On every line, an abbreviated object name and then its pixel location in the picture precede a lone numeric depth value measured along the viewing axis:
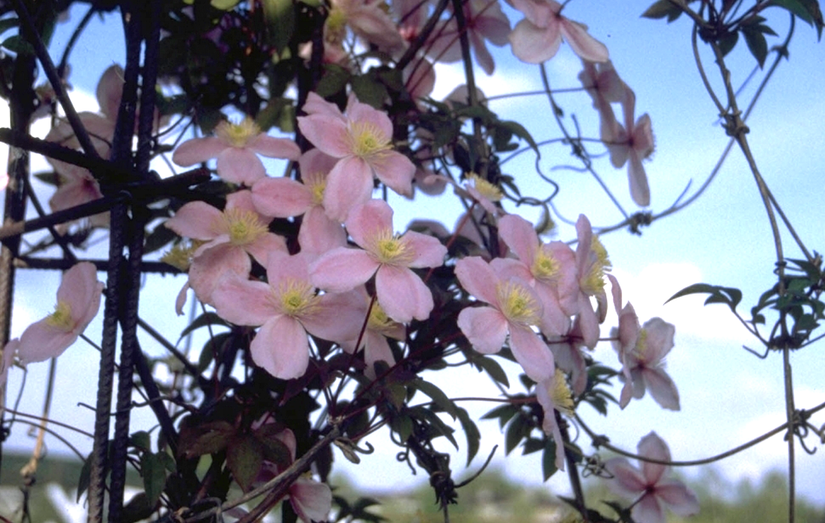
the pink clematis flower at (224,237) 0.82
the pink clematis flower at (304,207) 0.84
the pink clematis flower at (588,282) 0.86
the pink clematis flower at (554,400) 0.84
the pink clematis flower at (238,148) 0.90
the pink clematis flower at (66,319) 0.82
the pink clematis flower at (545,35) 1.00
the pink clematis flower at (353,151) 0.84
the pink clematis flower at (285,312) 0.75
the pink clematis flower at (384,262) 0.74
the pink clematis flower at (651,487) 1.14
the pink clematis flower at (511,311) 0.78
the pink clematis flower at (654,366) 1.09
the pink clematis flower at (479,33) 1.17
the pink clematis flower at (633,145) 1.17
